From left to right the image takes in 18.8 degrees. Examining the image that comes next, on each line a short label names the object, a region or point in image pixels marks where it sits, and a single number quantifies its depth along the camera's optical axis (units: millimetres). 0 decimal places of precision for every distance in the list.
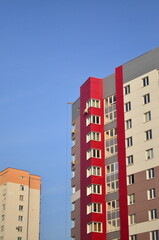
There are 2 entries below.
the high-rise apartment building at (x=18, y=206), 111562
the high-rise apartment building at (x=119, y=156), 56438
